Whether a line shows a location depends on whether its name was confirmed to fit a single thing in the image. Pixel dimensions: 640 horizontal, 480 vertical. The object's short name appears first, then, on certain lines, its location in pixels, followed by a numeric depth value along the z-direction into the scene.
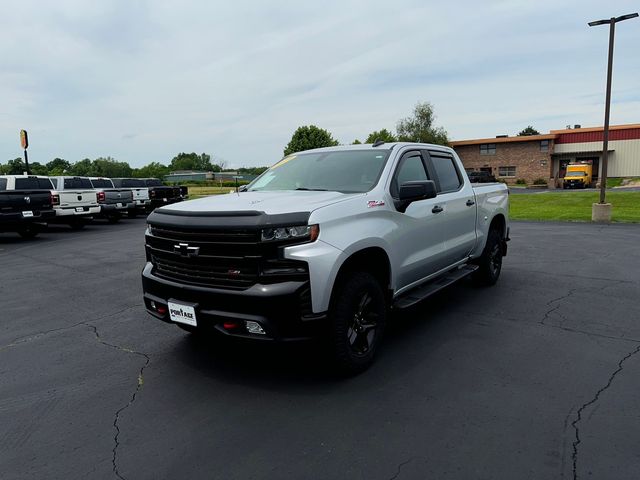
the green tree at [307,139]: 61.94
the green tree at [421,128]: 55.34
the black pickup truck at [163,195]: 22.73
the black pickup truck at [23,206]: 12.76
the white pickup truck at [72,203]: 15.99
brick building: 46.34
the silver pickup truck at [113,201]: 18.30
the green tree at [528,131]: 117.64
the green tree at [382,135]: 72.01
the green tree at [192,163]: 168.62
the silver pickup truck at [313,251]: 3.22
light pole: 14.85
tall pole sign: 24.03
